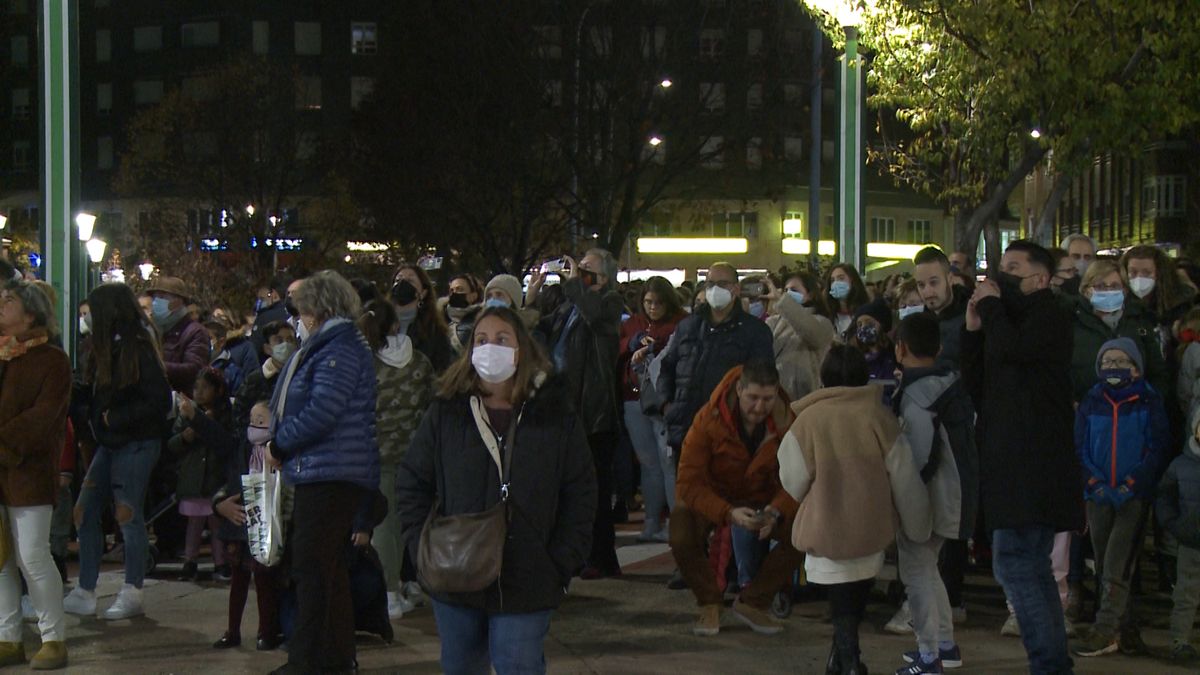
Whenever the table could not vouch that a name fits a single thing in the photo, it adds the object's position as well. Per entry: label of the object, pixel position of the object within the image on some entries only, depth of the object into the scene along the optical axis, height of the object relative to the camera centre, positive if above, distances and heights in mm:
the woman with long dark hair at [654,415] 11766 -983
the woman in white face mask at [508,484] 5781 -750
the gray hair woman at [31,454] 8148 -895
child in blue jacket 8539 -969
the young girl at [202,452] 9438 -1110
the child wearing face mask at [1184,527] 8281 -1281
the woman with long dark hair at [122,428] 9273 -875
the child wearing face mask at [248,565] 8438 -1548
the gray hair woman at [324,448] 7453 -792
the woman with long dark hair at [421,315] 10062 -205
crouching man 8883 -1147
